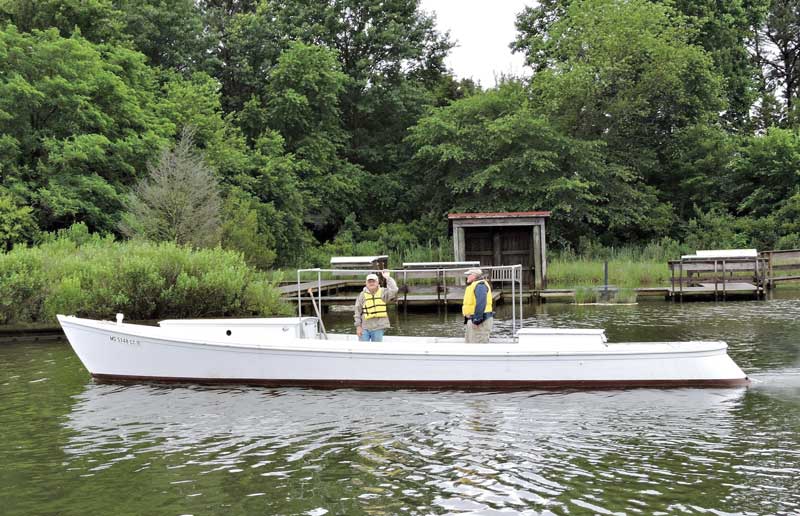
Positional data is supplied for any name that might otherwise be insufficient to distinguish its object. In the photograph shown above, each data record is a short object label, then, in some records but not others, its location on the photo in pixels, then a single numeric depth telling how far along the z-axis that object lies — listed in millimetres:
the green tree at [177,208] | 24688
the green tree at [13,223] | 24859
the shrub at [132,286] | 18484
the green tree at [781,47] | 45506
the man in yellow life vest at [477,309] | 12109
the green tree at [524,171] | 35594
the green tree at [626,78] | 36625
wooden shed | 27250
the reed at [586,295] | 24500
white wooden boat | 11609
